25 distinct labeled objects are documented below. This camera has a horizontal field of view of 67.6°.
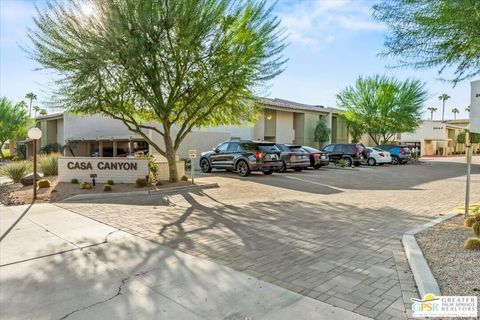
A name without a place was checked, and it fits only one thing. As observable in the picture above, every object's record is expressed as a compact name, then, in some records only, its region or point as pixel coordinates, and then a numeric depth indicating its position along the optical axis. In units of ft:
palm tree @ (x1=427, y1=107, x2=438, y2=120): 332.10
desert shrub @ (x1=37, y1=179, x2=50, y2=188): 43.47
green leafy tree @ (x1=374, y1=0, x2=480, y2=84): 19.54
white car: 93.15
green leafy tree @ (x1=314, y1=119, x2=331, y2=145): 112.68
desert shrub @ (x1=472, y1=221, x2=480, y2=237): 18.74
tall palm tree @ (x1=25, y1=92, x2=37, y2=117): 221.42
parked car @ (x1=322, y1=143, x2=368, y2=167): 85.61
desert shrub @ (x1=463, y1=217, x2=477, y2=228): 21.08
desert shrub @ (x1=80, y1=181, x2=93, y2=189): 41.94
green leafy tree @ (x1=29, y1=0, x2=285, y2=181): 37.70
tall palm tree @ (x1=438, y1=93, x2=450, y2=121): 276.45
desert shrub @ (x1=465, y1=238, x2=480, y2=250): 16.75
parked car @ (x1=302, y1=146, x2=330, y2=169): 73.51
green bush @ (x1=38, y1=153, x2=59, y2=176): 56.70
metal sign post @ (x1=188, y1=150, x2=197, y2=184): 46.35
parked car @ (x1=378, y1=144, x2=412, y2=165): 102.58
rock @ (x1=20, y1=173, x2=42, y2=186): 47.42
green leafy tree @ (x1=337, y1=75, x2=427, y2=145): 109.70
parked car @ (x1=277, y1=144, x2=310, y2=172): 65.77
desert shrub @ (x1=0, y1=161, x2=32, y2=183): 53.26
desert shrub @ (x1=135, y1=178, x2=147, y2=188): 43.86
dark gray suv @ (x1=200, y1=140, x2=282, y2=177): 56.39
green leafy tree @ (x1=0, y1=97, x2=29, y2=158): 121.90
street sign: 21.84
